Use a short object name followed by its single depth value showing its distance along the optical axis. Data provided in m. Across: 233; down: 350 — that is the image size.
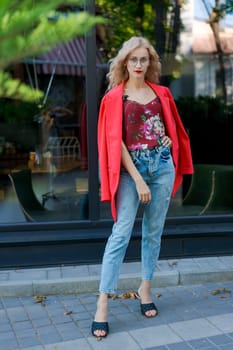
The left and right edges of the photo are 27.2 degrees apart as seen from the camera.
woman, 2.94
